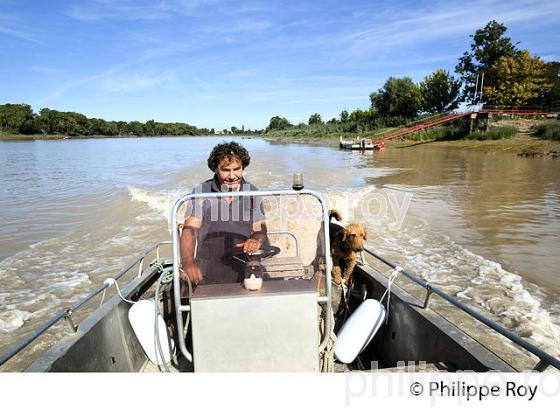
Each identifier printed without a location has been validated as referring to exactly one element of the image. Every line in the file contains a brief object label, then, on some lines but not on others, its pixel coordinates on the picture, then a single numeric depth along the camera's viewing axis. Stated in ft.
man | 8.46
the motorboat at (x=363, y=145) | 136.36
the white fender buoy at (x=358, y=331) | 10.16
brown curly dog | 14.17
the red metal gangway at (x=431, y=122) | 132.36
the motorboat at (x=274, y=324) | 7.42
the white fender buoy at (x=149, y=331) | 9.76
